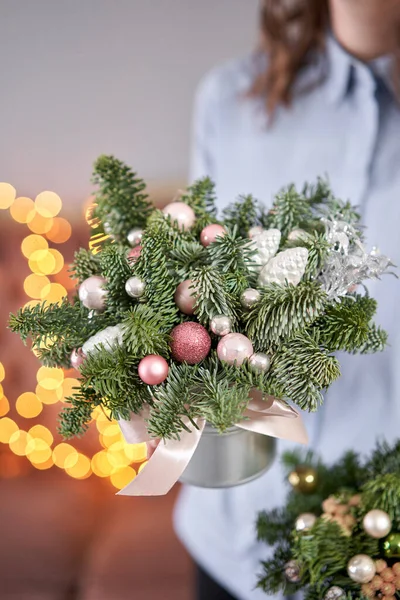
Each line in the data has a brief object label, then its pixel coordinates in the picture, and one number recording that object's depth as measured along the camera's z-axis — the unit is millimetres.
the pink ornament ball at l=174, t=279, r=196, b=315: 450
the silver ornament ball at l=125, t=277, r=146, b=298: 444
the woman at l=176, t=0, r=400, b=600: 722
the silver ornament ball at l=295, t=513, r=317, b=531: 581
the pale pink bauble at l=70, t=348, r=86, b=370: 478
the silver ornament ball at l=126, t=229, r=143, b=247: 529
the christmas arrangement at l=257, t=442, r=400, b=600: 511
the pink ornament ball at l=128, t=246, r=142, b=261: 469
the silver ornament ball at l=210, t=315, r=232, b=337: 436
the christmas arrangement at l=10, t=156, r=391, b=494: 425
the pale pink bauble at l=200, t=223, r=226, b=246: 499
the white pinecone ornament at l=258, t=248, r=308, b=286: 445
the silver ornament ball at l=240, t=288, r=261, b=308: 451
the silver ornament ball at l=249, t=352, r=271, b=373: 436
